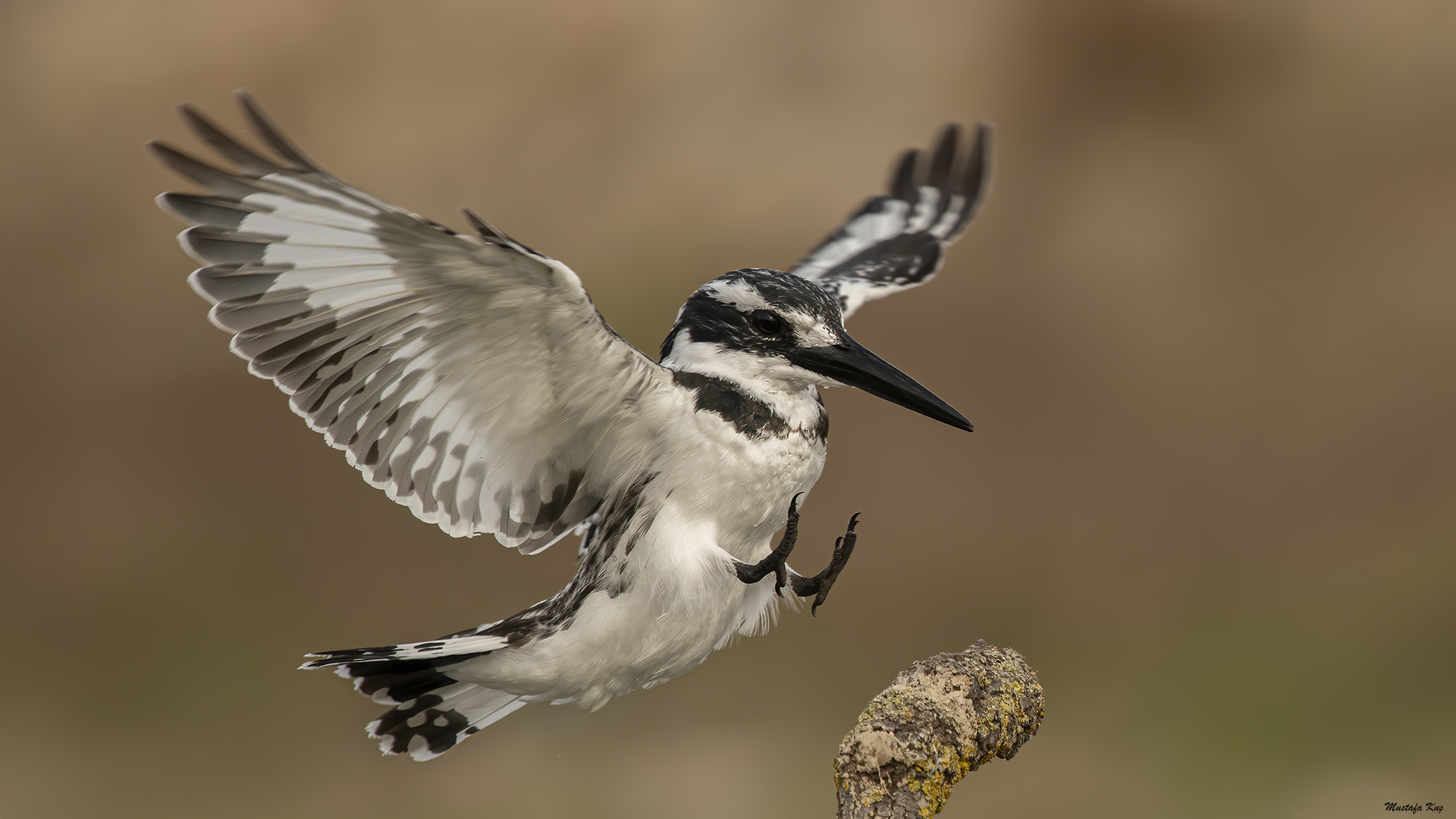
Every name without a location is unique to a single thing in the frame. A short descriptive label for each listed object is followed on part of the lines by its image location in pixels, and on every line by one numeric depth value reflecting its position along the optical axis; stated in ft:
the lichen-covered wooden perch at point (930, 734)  21.90
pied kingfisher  21.90
